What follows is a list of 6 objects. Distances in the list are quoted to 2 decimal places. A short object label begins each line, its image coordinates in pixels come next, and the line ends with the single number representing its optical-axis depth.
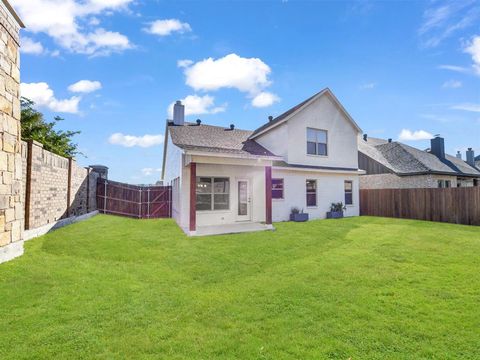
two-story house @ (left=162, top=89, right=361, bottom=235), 11.23
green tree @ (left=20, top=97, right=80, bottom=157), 14.29
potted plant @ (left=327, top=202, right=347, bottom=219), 15.38
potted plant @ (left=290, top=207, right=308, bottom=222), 13.95
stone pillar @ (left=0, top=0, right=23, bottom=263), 5.80
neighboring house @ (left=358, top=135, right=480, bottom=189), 18.67
